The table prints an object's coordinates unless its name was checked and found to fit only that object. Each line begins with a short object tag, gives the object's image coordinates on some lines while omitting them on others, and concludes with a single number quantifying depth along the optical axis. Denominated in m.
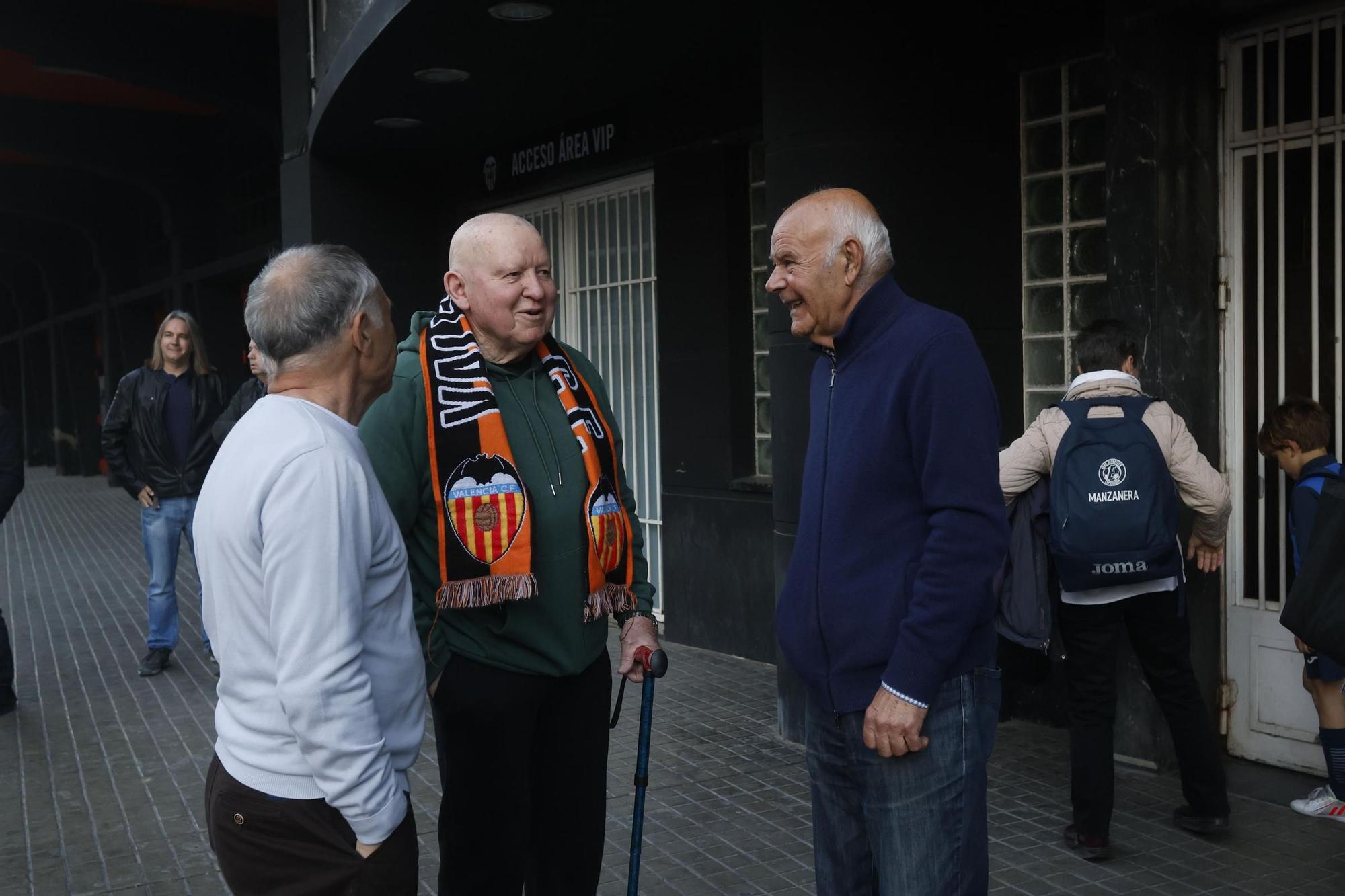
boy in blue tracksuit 4.32
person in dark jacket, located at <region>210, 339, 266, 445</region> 7.34
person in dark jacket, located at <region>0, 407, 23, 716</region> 6.53
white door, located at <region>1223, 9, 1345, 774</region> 4.91
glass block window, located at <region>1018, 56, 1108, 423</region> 5.61
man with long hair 7.43
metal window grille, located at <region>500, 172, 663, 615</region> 8.59
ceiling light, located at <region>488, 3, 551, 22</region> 6.16
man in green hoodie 2.83
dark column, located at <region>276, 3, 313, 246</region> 9.88
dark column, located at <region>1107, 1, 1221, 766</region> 4.96
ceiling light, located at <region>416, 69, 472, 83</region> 7.41
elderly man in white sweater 2.11
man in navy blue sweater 2.45
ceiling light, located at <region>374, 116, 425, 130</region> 8.68
